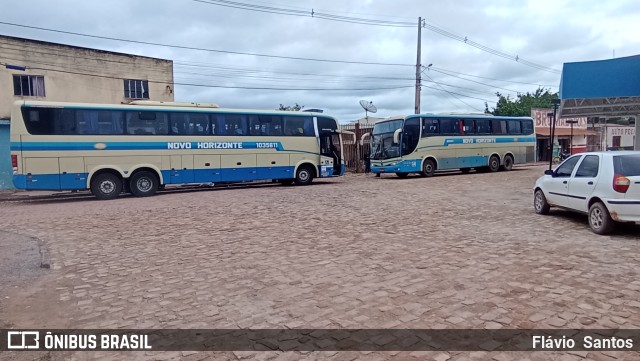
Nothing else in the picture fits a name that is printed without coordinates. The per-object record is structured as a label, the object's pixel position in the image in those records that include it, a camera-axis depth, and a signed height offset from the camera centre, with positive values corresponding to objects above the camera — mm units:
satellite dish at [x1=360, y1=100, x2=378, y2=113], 27594 +2624
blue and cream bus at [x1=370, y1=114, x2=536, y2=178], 22109 +231
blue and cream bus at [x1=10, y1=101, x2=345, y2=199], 14117 +148
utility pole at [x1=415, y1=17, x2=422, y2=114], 26573 +4936
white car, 6863 -736
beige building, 22266 +4488
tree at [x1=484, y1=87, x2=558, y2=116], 44438 +4850
